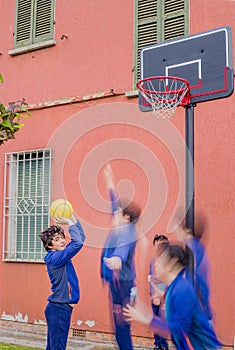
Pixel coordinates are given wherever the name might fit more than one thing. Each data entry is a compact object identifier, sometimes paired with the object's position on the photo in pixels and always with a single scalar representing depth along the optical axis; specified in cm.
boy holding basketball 550
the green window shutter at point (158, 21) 761
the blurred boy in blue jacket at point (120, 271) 625
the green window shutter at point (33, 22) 892
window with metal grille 855
